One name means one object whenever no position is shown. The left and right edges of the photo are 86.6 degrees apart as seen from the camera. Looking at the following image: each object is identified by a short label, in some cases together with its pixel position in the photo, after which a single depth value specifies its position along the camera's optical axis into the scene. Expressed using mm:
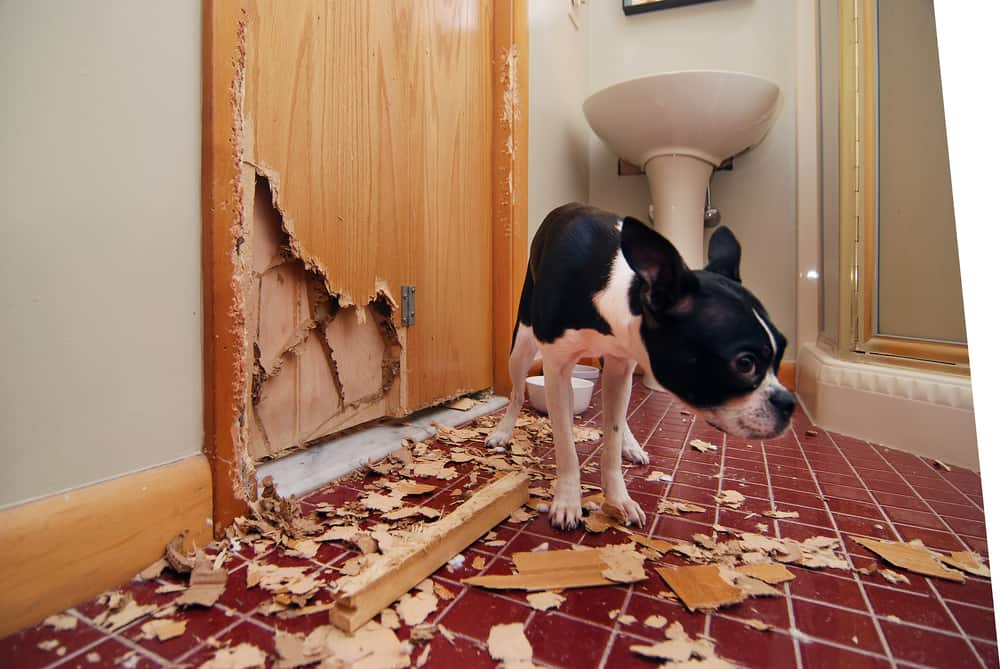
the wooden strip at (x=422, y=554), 714
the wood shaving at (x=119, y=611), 708
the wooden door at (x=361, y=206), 1194
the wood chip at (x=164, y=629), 691
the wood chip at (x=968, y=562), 909
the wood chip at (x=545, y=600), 780
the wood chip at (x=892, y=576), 882
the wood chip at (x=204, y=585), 759
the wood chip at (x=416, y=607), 745
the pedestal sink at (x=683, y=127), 2139
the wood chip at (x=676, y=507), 1149
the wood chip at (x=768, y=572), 873
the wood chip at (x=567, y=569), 838
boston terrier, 838
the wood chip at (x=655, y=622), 742
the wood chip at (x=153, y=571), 809
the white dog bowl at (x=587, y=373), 2598
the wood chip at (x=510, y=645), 669
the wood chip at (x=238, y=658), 641
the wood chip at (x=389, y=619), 727
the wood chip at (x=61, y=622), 692
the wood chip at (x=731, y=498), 1188
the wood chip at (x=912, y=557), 902
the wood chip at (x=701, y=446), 1608
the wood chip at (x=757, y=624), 742
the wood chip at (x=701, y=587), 793
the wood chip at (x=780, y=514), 1131
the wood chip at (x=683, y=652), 665
